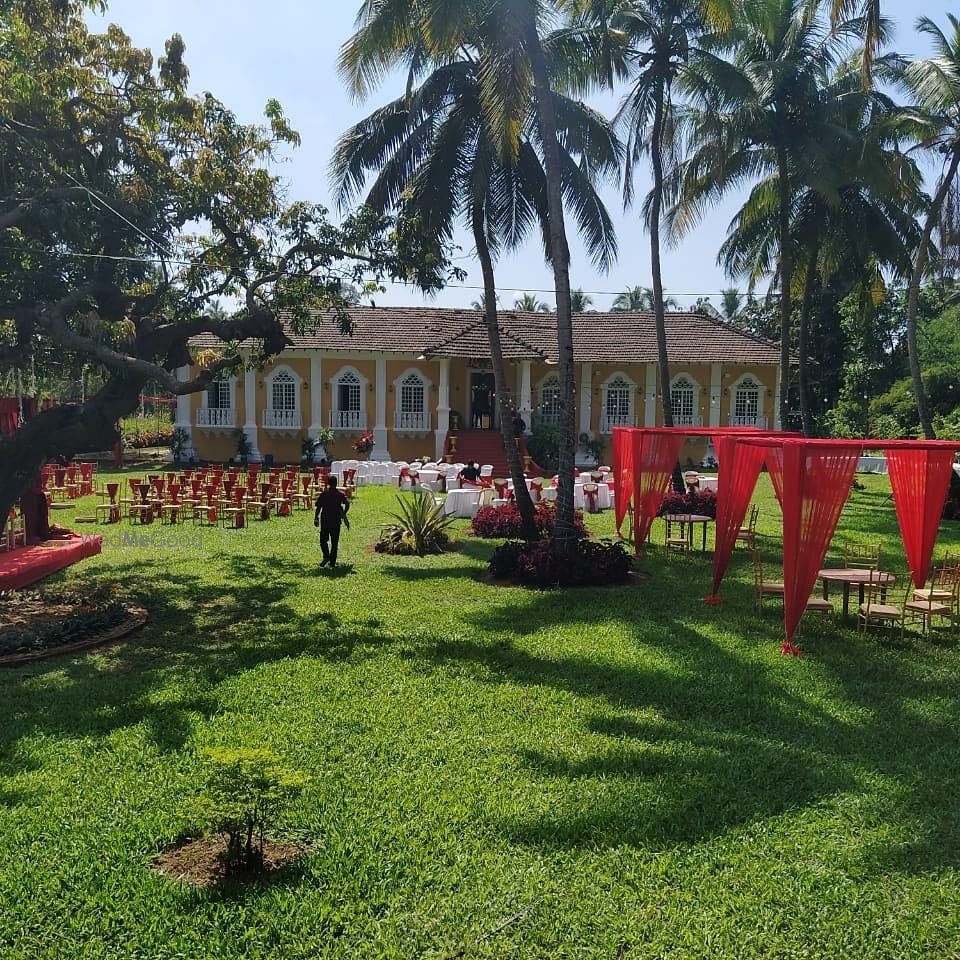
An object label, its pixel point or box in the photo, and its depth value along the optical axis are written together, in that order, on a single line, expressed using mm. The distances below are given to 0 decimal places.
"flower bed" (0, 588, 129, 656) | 8945
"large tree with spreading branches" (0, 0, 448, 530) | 9812
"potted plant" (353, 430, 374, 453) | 30953
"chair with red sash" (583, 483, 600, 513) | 21062
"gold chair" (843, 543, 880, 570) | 11891
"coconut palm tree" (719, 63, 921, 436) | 18766
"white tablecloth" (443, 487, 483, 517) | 19156
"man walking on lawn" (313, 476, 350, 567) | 13266
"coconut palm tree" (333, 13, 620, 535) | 15352
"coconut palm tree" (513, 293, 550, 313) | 59950
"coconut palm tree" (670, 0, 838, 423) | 18266
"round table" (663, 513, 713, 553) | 15312
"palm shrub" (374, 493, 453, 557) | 15102
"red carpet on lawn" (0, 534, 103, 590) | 11448
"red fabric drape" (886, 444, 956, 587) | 10648
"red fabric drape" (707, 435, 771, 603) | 10820
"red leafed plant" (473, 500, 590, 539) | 16422
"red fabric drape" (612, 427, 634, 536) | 15977
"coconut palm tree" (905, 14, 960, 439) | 18656
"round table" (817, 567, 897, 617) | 10383
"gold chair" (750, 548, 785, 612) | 10828
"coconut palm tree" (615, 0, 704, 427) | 17297
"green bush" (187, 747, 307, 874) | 4605
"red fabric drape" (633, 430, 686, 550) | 14508
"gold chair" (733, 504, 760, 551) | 15514
